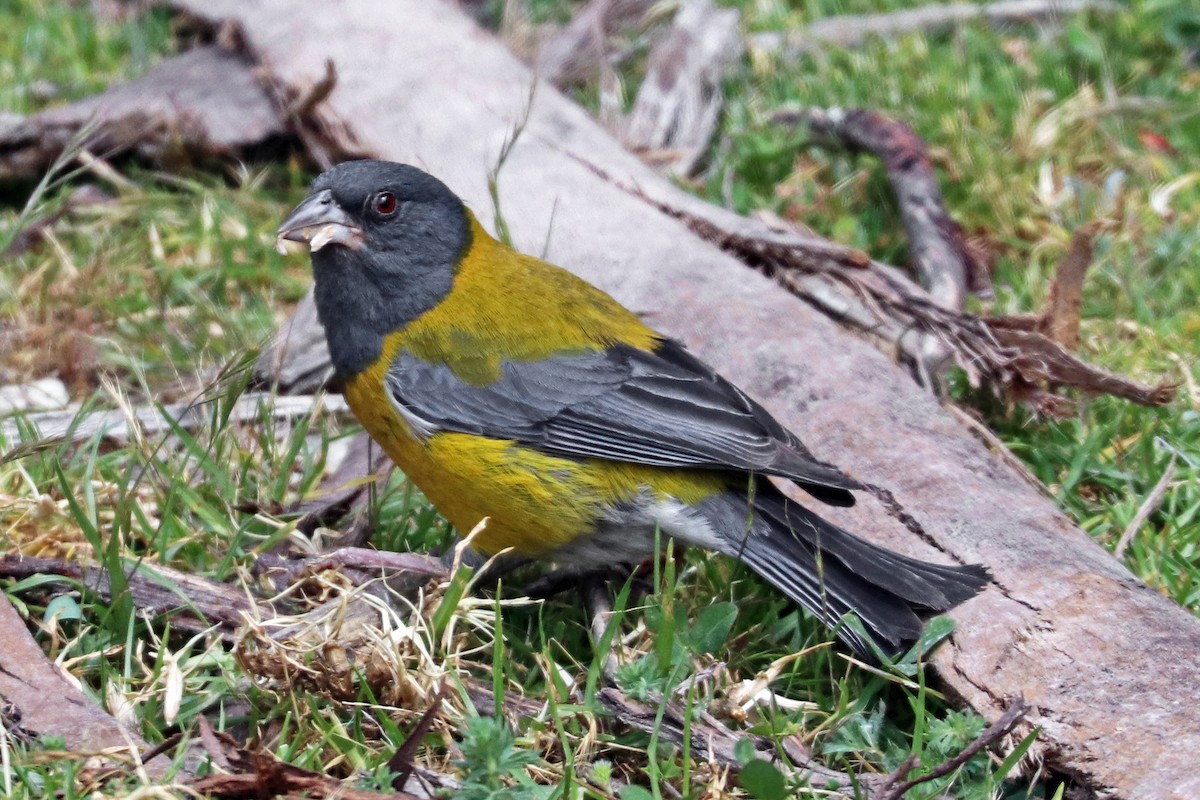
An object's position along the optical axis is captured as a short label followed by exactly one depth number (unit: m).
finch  7.47
